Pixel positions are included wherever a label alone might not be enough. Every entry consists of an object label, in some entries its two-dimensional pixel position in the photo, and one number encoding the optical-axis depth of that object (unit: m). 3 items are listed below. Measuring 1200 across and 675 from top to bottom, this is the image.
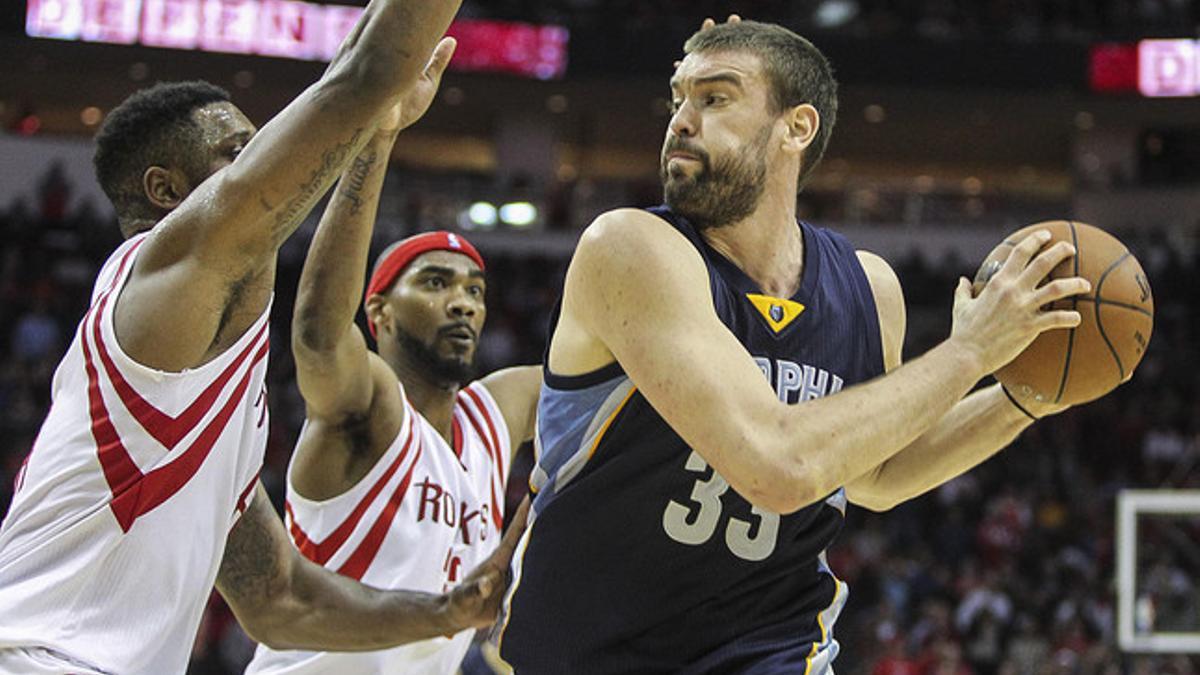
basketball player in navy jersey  5.74
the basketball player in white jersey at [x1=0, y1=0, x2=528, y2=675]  5.50
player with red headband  8.29
